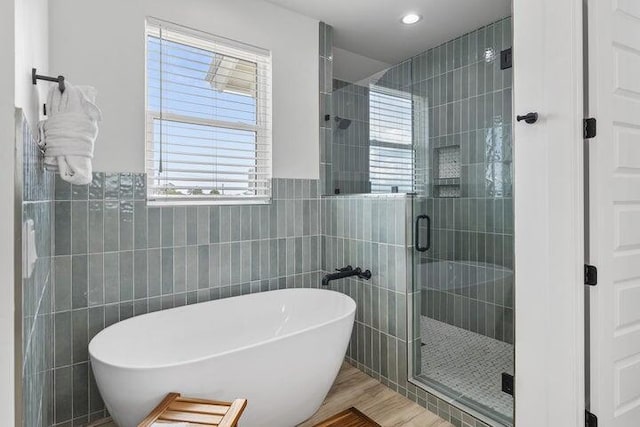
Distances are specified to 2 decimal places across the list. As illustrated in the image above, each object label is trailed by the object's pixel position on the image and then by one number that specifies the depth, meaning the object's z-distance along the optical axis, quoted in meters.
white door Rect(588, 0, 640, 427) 1.54
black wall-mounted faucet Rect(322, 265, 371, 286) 2.51
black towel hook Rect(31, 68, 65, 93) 1.02
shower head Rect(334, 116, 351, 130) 3.00
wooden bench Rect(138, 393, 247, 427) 1.35
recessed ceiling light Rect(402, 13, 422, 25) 2.77
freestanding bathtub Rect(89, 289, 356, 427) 1.50
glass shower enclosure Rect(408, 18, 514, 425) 2.16
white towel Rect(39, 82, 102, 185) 1.20
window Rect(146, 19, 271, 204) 2.25
